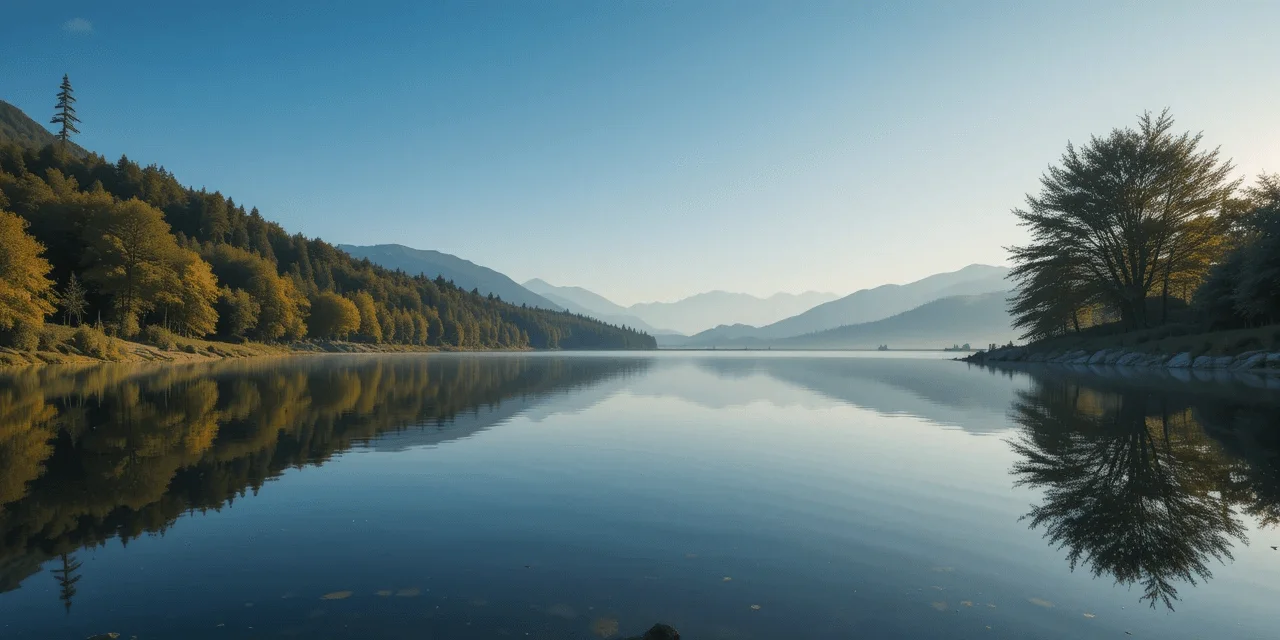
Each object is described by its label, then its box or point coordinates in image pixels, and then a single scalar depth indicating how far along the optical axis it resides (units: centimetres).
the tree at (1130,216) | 6241
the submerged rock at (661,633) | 609
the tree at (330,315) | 12838
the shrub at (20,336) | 5303
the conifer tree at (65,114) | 16400
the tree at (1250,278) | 4388
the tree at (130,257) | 7462
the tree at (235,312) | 9694
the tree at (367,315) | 14375
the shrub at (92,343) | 5956
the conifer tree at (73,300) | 6688
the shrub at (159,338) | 7256
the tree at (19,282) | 5195
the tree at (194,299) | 8175
